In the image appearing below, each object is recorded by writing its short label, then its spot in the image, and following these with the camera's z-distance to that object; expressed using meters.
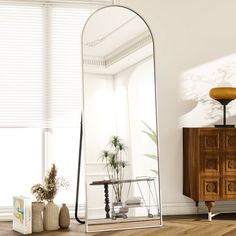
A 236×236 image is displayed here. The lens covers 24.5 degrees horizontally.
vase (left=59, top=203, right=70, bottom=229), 4.52
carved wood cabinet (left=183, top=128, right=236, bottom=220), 4.77
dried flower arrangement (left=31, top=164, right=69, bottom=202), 4.54
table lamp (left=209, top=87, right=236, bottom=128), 4.93
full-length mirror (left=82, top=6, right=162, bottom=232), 4.43
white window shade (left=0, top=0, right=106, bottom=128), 5.05
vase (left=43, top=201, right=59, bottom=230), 4.47
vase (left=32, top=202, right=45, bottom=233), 4.41
